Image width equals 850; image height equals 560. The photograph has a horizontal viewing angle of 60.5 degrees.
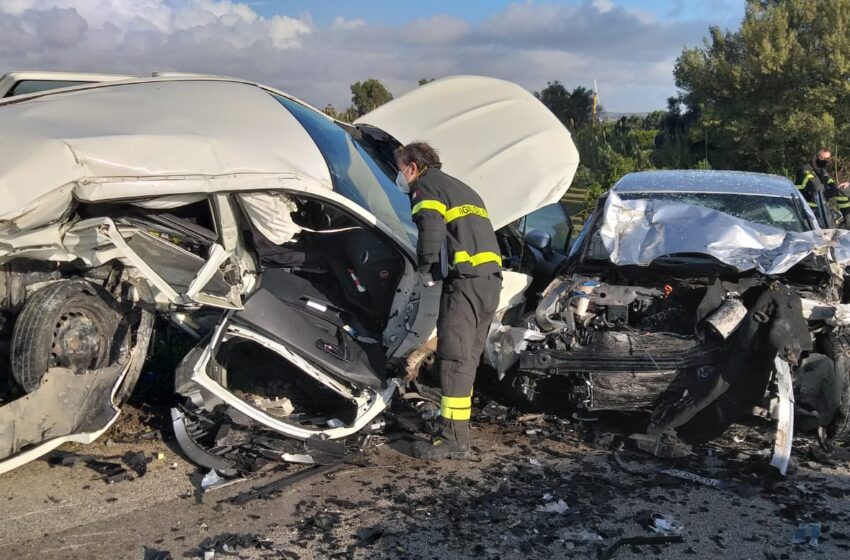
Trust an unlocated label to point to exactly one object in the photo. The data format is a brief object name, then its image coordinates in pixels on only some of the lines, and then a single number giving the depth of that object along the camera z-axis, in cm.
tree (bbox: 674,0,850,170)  1741
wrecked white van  350
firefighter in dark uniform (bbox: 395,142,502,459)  427
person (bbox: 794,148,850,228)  823
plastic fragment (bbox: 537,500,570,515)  358
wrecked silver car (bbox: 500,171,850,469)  396
